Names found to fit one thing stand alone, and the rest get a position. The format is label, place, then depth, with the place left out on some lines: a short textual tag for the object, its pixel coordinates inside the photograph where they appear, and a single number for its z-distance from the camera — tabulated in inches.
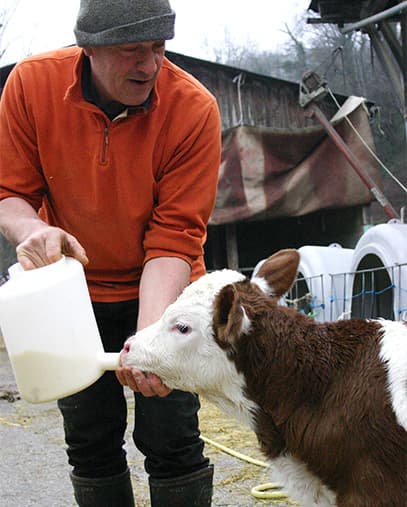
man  122.3
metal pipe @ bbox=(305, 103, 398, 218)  419.1
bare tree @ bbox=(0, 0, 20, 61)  537.3
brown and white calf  107.0
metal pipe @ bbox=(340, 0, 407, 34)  301.1
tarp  524.1
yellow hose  169.0
